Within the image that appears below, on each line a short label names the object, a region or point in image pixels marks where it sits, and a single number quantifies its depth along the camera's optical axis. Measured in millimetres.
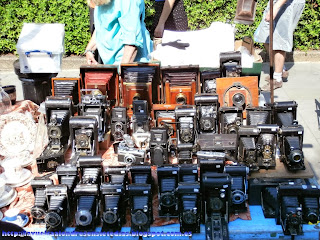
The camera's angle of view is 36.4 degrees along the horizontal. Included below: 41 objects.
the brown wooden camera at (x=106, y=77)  4480
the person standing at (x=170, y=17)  6555
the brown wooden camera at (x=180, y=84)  4395
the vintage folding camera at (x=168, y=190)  3199
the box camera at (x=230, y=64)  4508
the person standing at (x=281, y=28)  6648
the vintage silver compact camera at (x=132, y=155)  3717
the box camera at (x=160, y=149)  3650
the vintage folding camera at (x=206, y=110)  3929
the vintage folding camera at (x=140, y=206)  3086
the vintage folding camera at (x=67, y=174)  3297
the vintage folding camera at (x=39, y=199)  3176
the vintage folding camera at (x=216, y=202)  3057
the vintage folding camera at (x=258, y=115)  3869
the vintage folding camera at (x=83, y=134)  3715
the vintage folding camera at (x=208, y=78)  4500
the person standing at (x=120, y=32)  4785
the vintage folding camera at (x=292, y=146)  3443
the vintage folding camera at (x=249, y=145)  3469
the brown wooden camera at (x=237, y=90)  4293
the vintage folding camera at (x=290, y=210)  3043
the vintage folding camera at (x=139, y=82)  4434
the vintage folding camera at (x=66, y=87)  4445
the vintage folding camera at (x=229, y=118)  3896
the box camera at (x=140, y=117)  4074
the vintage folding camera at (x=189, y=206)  3055
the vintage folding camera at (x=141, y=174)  3301
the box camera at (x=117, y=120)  4082
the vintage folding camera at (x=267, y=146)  3484
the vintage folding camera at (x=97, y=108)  3988
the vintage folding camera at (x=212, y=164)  3207
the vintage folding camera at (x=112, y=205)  3080
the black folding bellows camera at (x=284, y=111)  3855
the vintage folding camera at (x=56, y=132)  3716
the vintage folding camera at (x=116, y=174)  3306
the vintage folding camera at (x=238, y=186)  3229
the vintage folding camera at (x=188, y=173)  3236
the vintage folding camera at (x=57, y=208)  3086
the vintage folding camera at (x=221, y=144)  3604
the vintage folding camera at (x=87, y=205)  3088
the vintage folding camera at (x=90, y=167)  3322
